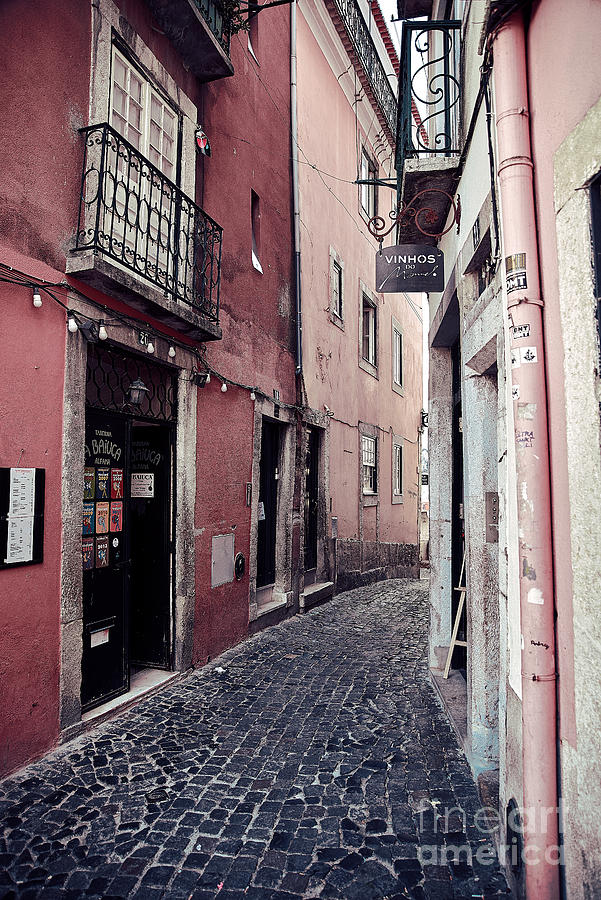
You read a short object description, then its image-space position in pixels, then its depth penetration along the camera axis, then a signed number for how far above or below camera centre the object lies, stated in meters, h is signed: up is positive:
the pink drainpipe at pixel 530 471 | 2.31 +0.09
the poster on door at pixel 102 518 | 4.95 -0.19
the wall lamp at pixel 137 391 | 5.01 +0.88
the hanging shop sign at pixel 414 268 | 5.46 +2.08
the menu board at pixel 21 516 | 3.81 -0.13
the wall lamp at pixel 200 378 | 6.15 +1.21
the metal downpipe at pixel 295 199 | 9.16 +4.53
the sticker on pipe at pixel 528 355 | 2.48 +0.58
